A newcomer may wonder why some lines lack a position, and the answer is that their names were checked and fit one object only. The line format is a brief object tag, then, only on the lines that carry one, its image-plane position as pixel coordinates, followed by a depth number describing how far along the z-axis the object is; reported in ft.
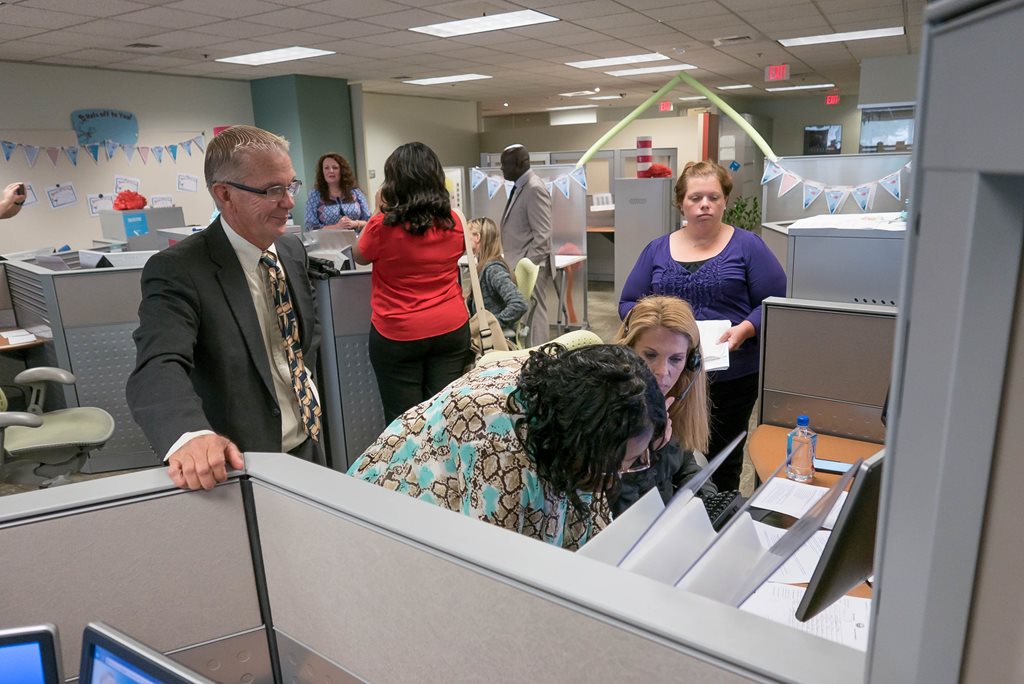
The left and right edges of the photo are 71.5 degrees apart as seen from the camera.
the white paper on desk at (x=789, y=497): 5.46
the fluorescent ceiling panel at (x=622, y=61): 26.50
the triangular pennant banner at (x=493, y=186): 20.30
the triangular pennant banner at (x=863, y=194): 14.37
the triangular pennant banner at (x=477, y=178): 20.68
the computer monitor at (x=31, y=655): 2.26
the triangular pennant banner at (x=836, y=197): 14.61
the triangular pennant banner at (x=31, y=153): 21.81
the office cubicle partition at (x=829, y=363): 6.49
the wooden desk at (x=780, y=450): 6.27
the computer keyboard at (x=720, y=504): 4.59
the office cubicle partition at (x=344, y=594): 1.82
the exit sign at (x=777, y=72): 25.90
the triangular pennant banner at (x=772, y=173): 15.17
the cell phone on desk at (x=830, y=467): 6.27
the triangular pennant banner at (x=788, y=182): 15.29
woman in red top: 8.16
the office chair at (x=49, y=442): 9.08
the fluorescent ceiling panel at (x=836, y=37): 23.22
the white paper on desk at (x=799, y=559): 4.57
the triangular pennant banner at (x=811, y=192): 15.07
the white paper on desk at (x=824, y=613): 3.84
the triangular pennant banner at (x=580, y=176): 20.08
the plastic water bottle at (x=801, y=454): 6.14
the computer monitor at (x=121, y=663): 2.15
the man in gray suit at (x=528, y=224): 15.05
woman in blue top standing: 17.49
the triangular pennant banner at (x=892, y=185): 14.23
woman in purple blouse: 7.61
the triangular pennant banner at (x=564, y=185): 20.13
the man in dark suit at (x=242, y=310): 4.61
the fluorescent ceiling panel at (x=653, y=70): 30.14
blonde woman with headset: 6.06
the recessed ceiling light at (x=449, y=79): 29.50
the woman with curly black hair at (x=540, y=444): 3.75
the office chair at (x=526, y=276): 12.71
